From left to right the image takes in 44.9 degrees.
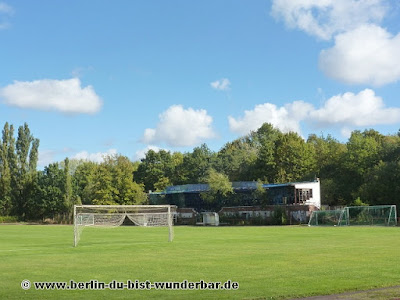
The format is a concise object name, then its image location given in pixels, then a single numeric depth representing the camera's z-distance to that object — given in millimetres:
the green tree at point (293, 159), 104375
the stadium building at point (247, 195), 92500
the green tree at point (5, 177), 109188
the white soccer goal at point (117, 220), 41784
